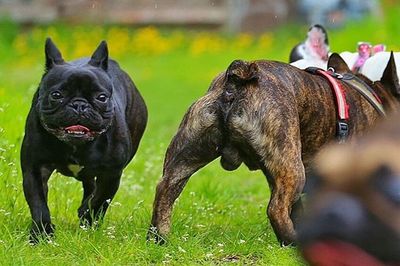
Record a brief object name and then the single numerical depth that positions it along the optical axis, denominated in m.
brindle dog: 9.08
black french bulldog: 9.78
